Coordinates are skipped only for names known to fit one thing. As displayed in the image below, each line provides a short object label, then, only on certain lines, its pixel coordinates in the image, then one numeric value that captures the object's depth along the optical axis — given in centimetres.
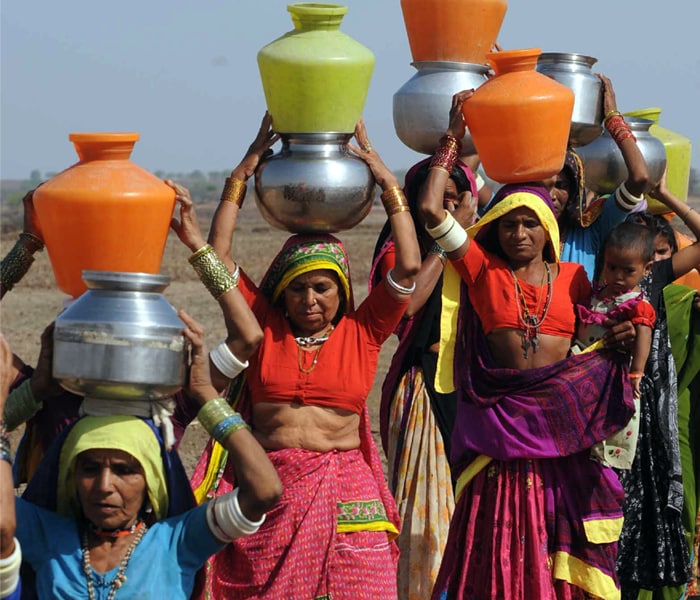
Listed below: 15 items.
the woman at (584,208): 1262
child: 1118
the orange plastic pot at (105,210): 860
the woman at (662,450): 1282
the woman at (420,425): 1265
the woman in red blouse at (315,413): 1018
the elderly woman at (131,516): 782
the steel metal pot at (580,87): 1214
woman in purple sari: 1119
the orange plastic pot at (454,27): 1242
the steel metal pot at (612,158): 1310
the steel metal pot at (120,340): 747
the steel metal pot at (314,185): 1037
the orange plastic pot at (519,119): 1088
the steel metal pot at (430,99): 1242
